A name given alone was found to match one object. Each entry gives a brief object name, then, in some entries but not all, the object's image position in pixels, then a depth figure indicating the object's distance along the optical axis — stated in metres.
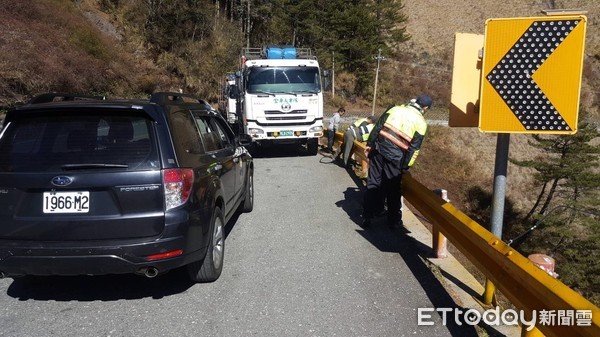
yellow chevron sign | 3.23
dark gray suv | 3.72
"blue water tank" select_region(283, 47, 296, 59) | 14.04
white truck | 12.73
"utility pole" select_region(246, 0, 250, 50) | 42.15
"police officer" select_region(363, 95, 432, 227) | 6.04
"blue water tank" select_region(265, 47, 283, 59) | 14.02
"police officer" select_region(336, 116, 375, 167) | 11.69
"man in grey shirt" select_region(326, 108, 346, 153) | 14.26
